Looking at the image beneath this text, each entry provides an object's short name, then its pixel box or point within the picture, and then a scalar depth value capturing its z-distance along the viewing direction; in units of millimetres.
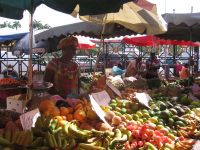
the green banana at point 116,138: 2928
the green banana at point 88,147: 2807
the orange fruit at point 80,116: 3390
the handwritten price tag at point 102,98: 3996
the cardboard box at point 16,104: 3673
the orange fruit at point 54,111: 3381
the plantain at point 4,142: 2756
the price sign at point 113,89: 4961
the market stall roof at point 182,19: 6746
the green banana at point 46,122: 3054
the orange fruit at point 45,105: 3463
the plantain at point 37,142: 2812
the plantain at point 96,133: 2986
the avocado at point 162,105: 4546
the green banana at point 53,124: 3075
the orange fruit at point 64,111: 3459
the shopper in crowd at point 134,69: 11064
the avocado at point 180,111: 4477
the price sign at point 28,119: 2969
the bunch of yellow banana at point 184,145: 3193
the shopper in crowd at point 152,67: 10172
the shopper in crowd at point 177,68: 17812
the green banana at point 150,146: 3016
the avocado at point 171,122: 4048
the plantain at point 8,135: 2834
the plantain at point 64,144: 2795
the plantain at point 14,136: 2805
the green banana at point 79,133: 2953
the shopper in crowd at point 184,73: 12704
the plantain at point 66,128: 3016
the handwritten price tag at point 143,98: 4506
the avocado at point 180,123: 4004
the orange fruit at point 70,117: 3389
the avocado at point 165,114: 4180
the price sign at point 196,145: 3123
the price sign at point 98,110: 3305
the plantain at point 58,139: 2810
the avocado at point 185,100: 5407
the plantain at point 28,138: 2789
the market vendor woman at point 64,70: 4879
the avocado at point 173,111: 4367
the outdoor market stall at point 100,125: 2885
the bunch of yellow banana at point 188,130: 3670
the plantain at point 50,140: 2805
